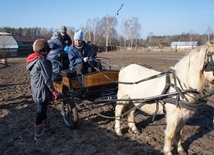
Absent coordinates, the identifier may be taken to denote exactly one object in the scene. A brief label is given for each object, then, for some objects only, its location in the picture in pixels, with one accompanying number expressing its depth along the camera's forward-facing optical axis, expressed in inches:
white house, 3411.4
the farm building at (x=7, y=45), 1603.6
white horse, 138.2
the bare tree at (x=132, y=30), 3152.1
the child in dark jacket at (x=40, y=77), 182.4
